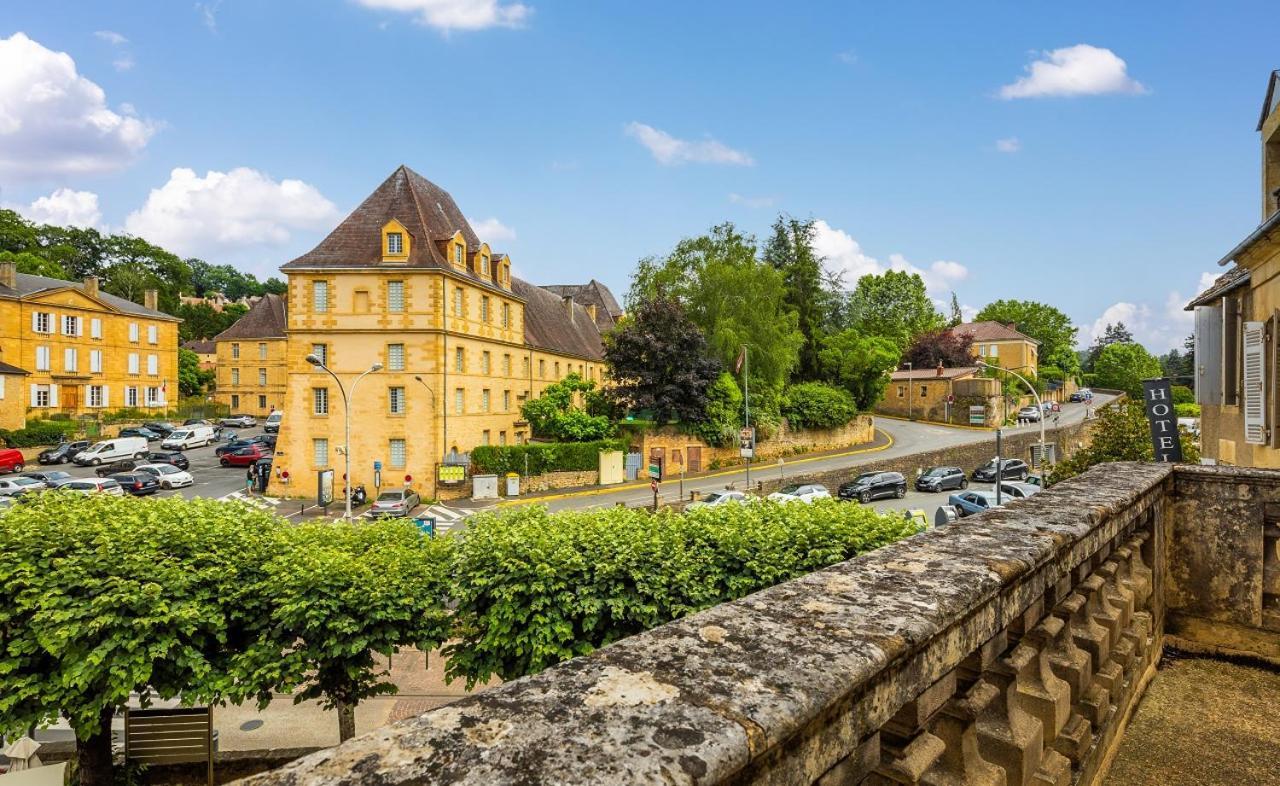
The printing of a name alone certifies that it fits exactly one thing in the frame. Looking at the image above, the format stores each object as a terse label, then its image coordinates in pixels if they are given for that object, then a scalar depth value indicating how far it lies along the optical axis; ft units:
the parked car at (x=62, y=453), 130.62
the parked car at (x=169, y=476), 110.01
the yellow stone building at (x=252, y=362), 219.00
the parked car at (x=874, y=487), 105.40
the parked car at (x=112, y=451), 128.57
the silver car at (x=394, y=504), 90.48
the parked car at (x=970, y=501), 86.60
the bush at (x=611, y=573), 27.53
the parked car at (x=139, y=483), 103.65
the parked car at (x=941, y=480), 115.96
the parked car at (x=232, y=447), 141.96
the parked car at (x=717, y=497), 84.90
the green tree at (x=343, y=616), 28.60
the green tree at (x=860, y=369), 171.22
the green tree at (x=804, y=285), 173.78
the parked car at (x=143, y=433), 156.66
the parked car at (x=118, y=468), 124.75
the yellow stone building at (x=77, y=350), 152.66
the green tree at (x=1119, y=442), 58.59
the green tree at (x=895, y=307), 247.29
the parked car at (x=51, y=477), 100.10
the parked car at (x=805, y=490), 93.66
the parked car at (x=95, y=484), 94.94
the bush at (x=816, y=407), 146.41
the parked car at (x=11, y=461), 119.55
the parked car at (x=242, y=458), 138.00
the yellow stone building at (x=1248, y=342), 30.73
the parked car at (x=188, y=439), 152.56
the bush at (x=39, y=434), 133.39
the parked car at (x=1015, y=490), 87.10
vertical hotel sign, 26.73
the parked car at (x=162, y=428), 169.27
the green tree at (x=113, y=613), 26.91
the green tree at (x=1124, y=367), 283.38
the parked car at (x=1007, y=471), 124.88
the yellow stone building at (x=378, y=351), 104.99
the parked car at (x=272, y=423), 181.68
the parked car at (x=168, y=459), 131.85
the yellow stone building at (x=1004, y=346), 249.14
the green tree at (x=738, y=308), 136.26
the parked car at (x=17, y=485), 91.84
